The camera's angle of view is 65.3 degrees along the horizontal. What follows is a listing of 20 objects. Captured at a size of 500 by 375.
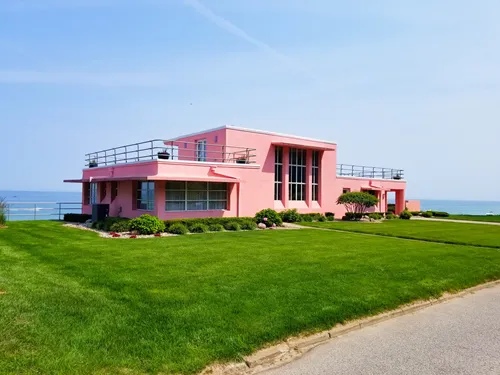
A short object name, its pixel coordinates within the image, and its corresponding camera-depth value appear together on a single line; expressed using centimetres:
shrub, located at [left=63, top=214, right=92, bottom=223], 2345
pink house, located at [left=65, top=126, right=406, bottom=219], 1969
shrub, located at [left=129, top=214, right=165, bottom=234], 1664
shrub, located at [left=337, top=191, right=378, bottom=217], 2788
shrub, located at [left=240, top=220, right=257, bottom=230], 1997
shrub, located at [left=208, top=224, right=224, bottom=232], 1873
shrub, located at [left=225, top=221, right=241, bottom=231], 1942
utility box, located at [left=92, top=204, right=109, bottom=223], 2131
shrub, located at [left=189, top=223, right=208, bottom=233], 1808
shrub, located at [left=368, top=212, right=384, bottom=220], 2931
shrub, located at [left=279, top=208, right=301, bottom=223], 2417
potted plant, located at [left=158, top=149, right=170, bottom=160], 1916
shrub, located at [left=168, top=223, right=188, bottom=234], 1722
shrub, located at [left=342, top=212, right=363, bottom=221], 2880
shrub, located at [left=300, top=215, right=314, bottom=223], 2489
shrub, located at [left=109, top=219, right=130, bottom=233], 1702
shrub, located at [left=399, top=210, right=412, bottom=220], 3262
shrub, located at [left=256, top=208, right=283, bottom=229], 2130
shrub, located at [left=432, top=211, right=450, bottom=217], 3688
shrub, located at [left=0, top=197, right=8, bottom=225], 1833
